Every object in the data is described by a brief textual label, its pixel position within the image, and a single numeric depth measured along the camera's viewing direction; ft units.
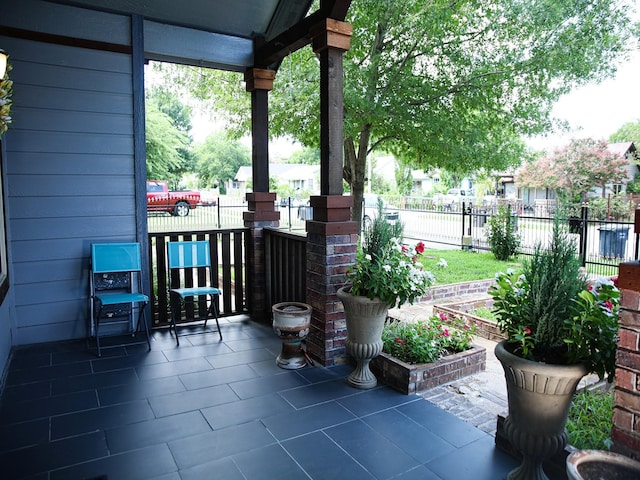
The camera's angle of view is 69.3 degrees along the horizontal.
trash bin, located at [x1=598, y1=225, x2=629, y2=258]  21.56
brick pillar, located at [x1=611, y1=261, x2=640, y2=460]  5.32
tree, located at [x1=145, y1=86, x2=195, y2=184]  46.26
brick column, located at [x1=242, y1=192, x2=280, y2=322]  15.21
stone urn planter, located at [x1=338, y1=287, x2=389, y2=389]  9.59
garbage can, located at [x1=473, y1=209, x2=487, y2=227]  29.37
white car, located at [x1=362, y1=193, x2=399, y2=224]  55.31
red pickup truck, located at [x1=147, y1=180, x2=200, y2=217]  42.68
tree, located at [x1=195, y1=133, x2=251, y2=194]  86.58
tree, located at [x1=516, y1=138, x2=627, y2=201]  48.08
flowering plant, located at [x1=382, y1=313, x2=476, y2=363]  10.02
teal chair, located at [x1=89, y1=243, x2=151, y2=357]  12.35
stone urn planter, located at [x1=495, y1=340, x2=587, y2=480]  5.87
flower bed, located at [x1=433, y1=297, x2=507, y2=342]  14.14
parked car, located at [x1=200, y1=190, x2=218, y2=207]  38.26
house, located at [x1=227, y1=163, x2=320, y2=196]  90.89
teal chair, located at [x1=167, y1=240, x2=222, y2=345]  13.69
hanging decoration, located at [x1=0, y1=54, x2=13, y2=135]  7.45
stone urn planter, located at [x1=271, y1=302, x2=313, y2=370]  10.62
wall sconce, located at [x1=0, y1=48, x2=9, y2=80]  7.71
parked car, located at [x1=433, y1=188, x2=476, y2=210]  75.52
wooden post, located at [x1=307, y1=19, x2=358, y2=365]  10.71
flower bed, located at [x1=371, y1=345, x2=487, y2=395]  9.53
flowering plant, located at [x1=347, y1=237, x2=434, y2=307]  9.41
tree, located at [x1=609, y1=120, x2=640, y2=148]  65.70
